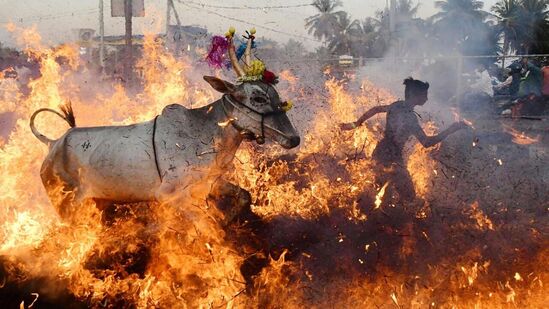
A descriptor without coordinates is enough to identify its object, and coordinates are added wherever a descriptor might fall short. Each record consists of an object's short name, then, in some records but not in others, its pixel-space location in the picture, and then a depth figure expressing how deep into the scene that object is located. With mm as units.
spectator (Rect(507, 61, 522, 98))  14852
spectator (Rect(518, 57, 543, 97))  14138
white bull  4941
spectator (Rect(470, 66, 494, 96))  15700
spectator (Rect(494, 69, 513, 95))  15328
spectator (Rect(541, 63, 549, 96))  13828
